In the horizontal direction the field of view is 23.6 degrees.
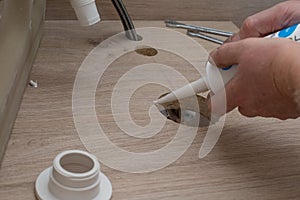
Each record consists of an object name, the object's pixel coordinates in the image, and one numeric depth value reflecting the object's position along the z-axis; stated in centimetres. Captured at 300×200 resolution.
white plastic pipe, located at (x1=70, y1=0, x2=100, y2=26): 82
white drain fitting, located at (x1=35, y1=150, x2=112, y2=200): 64
